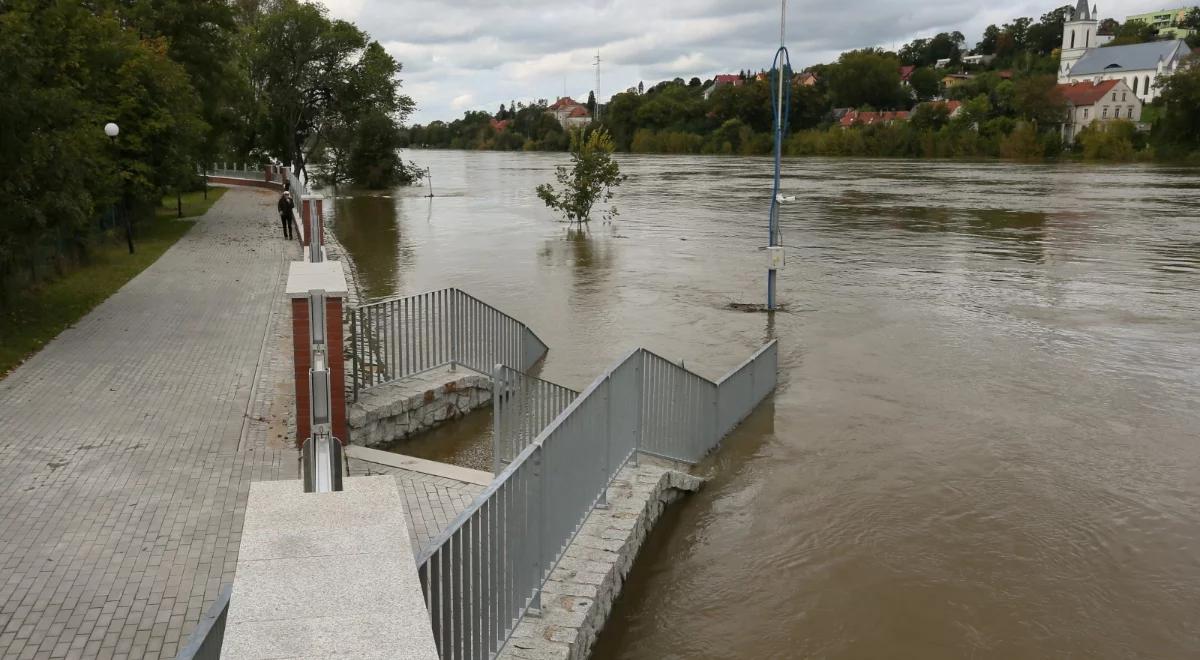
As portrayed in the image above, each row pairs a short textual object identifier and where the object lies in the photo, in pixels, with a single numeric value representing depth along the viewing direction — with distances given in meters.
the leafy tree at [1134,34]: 160.88
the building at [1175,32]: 178.75
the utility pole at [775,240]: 17.44
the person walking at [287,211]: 26.02
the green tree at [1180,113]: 83.88
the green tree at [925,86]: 160.25
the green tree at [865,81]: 139.12
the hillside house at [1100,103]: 114.76
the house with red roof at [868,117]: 121.90
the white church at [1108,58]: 136.12
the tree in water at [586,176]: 34.09
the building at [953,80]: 153.68
